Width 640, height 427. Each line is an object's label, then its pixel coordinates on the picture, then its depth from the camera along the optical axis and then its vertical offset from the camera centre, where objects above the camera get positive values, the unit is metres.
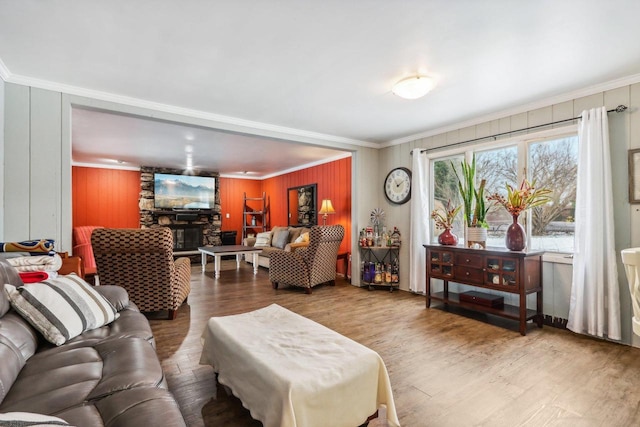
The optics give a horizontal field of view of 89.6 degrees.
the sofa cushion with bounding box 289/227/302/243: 6.93 -0.32
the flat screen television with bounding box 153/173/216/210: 7.92 +0.72
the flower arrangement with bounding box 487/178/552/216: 3.29 +0.18
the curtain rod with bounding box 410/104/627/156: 2.90 +0.98
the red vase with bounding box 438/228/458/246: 3.98 -0.27
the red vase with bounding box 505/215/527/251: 3.30 -0.21
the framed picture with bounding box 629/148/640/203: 2.83 +0.36
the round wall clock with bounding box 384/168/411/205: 4.96 +0.51
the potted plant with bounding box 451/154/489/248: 3.66 +0.08
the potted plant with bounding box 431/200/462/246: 3.99 -0.05
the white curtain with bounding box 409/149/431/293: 4.62 +0.00
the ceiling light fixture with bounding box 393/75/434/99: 2.82 +1.17
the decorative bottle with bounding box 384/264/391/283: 5.05 -0.91
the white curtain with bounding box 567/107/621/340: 2.89 -0.23
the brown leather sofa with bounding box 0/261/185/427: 1.14 -0.67
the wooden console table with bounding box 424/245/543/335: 3.17 -0.61
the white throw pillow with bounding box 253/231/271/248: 7.62 -0.51
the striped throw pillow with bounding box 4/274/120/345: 1.75 -0.51
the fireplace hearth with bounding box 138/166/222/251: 7.85 -0.01
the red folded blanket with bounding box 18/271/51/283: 2.18 -0.38
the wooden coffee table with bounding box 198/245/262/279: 6.09 -0.63
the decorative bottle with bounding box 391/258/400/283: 5.03 -0.85
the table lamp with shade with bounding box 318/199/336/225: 6.28 +0.21
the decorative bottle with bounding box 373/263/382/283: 5.08 -0.93
